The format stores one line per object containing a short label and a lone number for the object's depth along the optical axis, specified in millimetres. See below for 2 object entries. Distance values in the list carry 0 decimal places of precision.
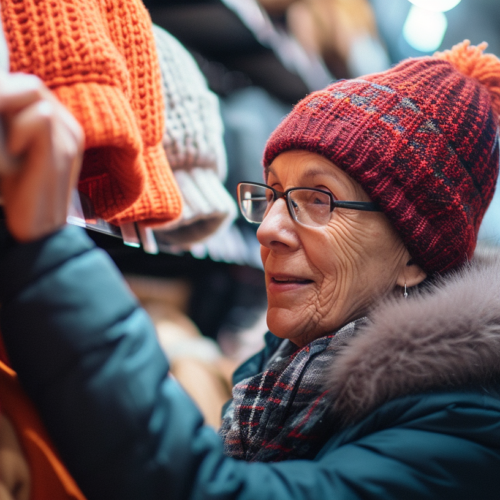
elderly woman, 454
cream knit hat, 1057
